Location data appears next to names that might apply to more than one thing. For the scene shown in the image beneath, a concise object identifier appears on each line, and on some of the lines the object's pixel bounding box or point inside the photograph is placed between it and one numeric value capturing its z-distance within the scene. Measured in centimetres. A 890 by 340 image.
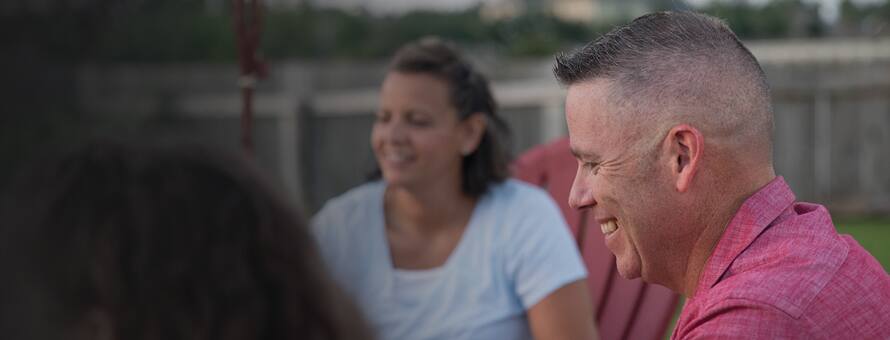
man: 141
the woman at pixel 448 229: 279
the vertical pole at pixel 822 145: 859
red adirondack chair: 293
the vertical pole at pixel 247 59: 300
